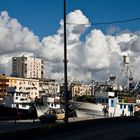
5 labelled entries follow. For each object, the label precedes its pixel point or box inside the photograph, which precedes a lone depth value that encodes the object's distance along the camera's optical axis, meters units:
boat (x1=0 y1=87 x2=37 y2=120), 47.09
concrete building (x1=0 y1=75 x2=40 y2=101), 133.81
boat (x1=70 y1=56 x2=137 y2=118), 51.12
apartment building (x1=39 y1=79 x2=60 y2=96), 120.47
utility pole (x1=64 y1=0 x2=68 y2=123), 23.90
